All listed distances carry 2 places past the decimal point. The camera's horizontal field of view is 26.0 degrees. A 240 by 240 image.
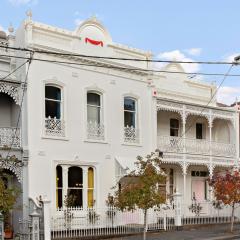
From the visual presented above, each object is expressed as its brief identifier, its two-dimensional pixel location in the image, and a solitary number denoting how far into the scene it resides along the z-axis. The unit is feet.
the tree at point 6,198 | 52.13
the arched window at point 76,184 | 74.80
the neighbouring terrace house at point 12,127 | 68.95
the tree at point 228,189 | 73.15
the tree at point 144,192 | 58.39
